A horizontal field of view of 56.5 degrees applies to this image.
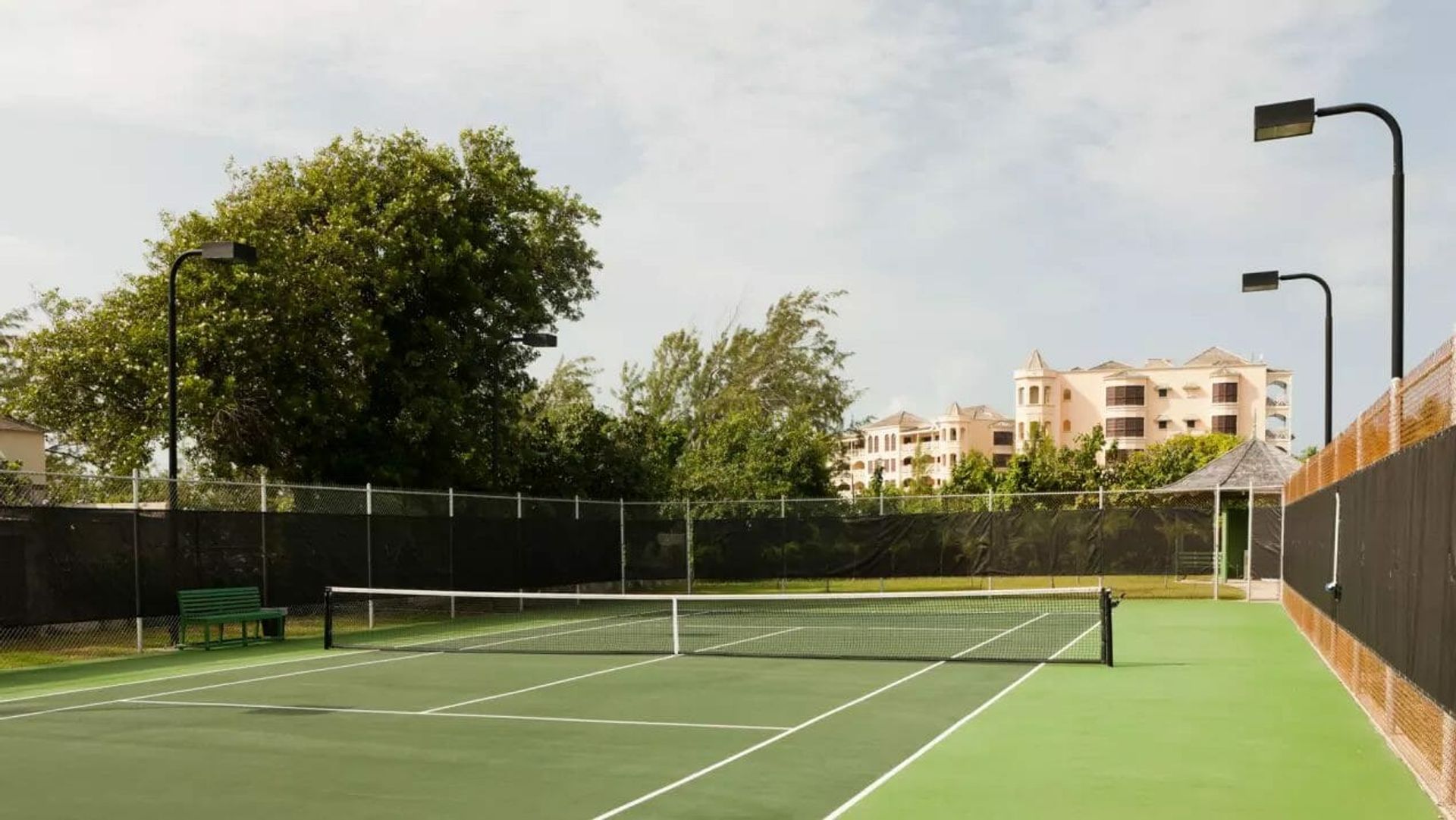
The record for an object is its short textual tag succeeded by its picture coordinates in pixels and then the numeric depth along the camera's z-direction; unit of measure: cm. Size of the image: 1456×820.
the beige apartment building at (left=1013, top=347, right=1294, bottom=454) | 11131
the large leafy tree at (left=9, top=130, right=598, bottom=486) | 2384
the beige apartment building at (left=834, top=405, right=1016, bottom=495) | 13700
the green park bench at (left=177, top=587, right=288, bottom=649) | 1755
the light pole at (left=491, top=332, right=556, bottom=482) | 2469
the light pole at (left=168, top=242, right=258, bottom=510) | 1678
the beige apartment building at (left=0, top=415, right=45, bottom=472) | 3431
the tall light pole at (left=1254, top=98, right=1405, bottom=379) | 1184
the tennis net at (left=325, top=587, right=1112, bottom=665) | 1698
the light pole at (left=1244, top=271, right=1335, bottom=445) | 1812
